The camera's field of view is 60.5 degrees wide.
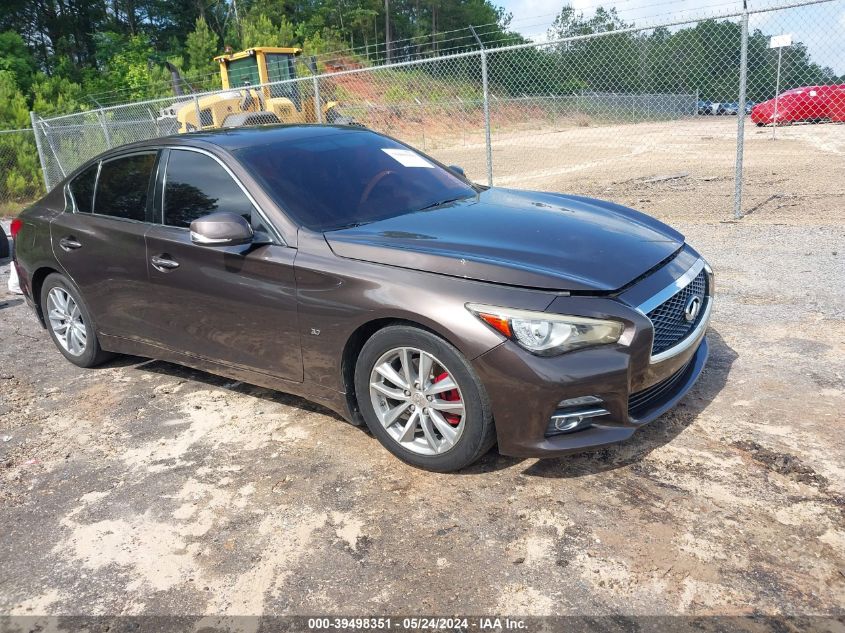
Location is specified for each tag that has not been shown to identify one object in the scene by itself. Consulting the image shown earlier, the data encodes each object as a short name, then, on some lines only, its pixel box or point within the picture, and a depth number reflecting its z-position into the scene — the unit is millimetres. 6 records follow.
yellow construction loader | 16328
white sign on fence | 9305
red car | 19406
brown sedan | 2992
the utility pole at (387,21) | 51562
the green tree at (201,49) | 37656
